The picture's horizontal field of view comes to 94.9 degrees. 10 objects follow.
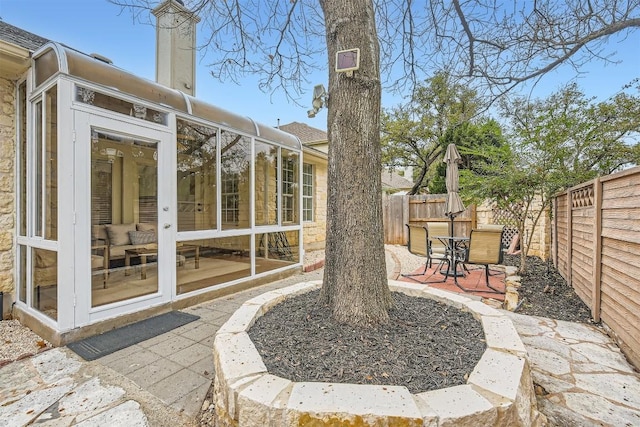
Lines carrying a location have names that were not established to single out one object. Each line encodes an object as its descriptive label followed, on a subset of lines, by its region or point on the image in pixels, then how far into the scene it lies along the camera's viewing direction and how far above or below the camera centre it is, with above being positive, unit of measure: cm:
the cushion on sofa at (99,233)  303 -24
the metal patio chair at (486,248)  464 -57
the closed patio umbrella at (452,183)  534 +55
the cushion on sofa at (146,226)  363 -20
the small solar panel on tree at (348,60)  227 +118
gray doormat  263 -124
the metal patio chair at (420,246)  535 -64
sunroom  279 +16
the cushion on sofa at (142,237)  364 -34
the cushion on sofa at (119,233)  362 -29
